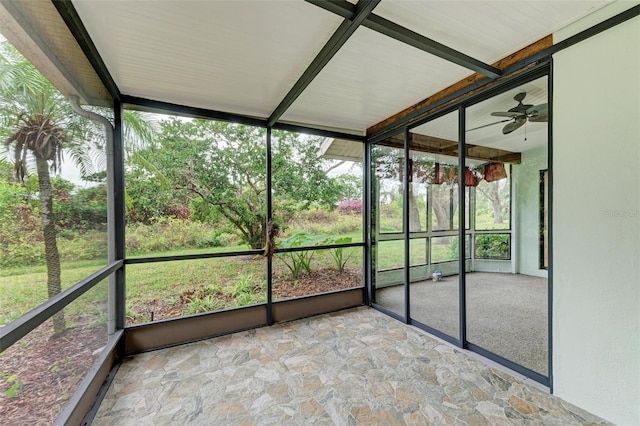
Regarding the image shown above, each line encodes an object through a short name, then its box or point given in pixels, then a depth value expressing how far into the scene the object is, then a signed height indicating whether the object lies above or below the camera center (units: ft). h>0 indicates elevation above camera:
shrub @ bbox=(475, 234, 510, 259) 9.45 -1.37
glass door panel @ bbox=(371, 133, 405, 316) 12.56 -0.62
